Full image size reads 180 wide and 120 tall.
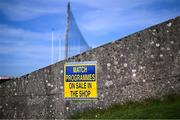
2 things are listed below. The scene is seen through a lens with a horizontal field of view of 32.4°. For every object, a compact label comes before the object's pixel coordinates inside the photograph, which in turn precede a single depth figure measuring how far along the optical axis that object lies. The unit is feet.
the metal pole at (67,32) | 58.78
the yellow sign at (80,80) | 37.83
